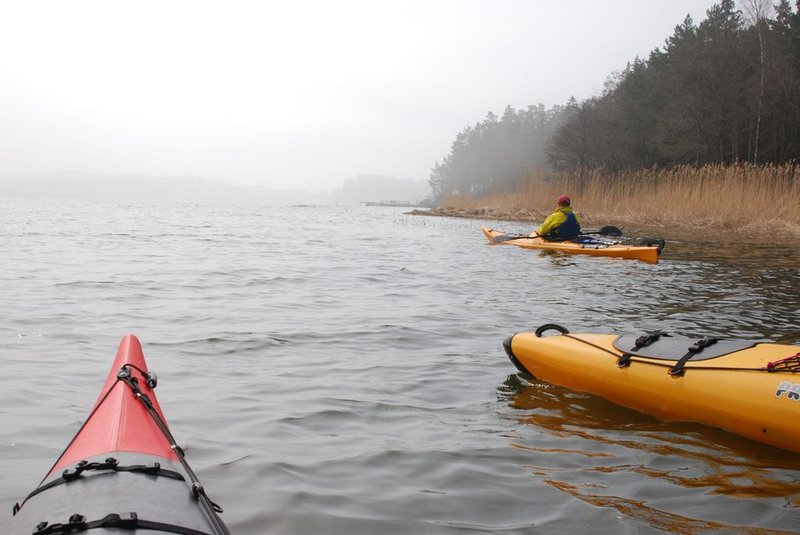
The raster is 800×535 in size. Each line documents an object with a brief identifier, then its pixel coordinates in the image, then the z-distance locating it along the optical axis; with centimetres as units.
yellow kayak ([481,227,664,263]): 1111
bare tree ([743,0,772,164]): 2556
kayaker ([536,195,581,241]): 1268
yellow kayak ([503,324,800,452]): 324
